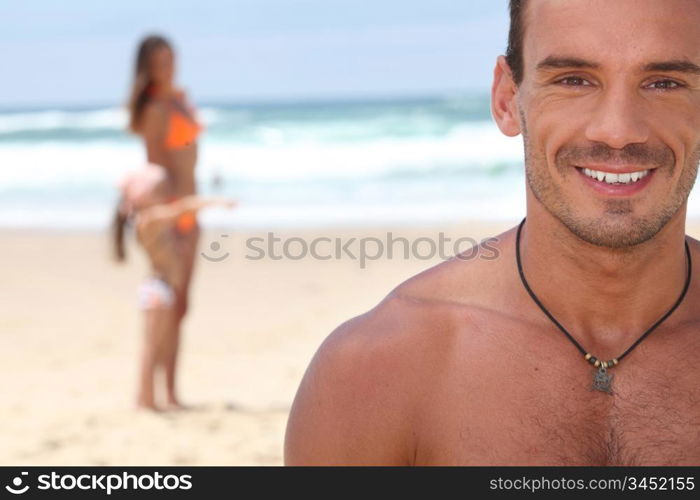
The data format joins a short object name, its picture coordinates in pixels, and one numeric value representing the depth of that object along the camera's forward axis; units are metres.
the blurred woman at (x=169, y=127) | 12.16
